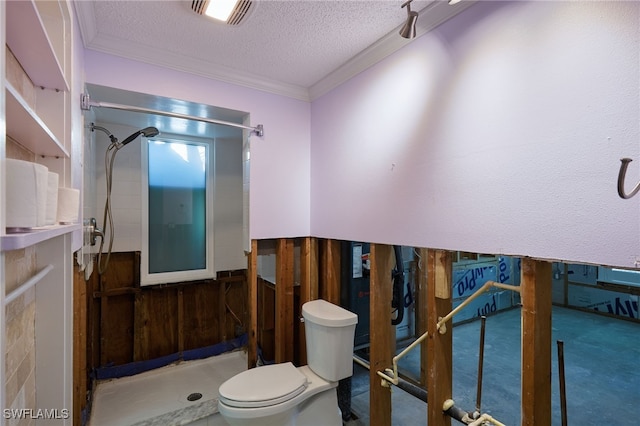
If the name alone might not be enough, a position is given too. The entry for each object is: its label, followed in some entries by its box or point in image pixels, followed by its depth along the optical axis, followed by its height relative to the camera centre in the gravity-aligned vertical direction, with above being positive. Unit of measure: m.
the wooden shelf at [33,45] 0.71 +0.48
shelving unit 0.97 -0.08
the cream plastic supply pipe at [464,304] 1.25 -0.42
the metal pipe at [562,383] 1.06 -0.60
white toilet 1.66 -1.01
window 2.85 +0.04
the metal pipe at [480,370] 1.34 -0.69
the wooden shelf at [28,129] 0.67 +0.25
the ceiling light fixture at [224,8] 1.42 +1.01
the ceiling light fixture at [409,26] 1.27 +0.81
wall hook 0.72 +0.08
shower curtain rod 1.60 +0.64
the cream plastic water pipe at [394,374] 1.65 -0.96
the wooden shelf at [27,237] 0.54 -0.04
